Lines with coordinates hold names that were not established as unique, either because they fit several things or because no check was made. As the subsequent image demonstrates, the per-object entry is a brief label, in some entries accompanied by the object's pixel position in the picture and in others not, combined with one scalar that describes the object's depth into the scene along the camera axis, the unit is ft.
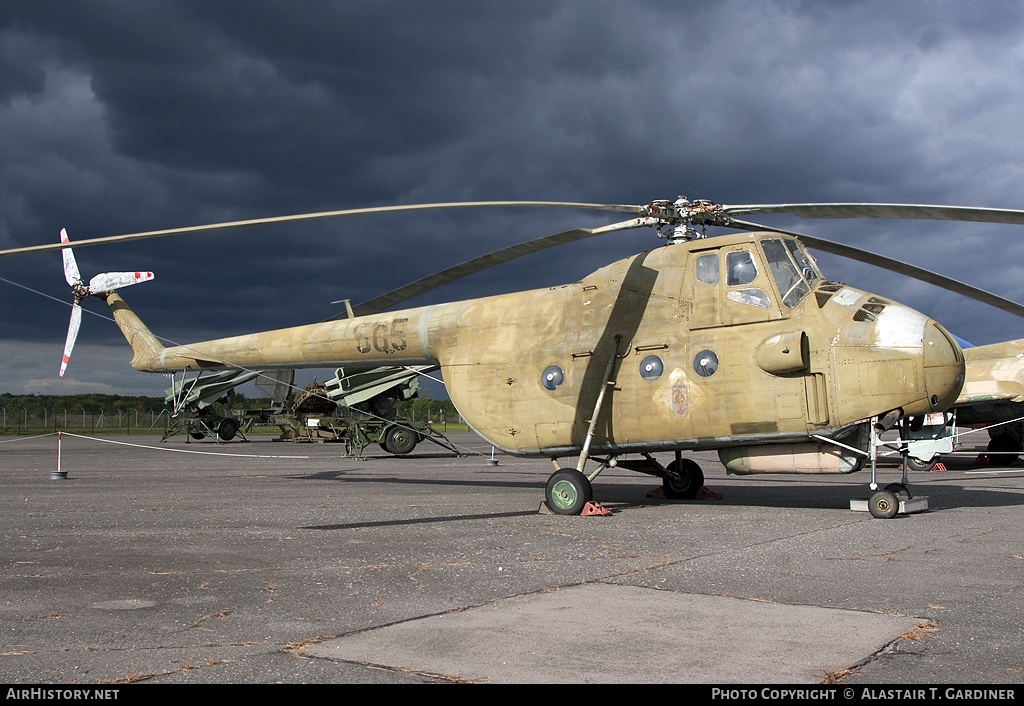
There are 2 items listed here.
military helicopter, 30.60
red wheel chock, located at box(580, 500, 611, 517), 33.09
